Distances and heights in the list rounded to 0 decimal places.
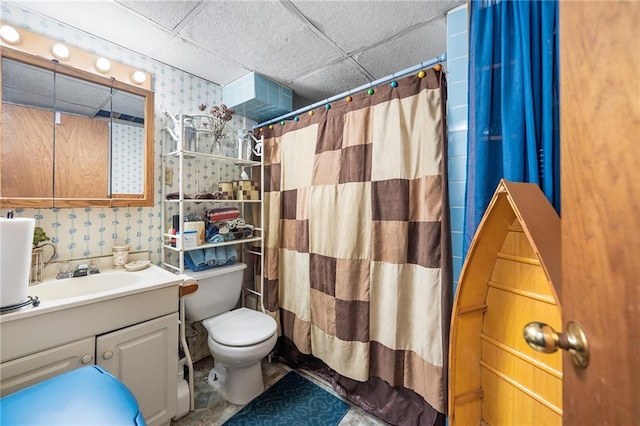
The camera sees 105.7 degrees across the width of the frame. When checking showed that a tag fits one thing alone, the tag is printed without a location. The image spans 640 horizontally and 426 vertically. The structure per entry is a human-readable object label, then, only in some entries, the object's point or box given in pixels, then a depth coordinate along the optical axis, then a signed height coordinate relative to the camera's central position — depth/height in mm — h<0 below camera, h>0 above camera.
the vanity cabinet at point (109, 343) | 885 -556
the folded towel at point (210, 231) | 1754 -133
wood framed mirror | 1210 +437
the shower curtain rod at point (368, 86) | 1242 +772
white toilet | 1455 -756
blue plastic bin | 648 -552
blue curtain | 877 +441
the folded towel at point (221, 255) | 1819 -321
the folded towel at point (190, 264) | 1716 -361
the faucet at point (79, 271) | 1292 -319
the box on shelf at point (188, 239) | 1553 -170
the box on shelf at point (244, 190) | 1981 +188
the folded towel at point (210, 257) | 1753 -320
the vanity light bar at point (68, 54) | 1203 +892
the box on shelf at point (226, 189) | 1940 +194
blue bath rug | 1414 -1217
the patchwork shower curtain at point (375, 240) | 1236 -165
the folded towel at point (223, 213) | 1808 -1
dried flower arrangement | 1765 +696
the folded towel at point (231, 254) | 1888 -324
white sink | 1175 -382
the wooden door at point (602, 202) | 327 +15
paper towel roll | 830 -156
